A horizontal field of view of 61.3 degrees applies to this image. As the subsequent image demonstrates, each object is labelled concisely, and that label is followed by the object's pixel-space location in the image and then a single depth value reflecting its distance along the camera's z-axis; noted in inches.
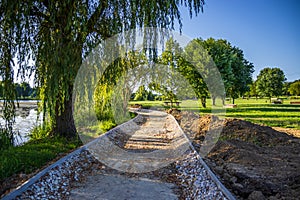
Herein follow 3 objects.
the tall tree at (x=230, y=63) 1009.5
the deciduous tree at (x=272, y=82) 1862.7
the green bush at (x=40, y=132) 306.7
